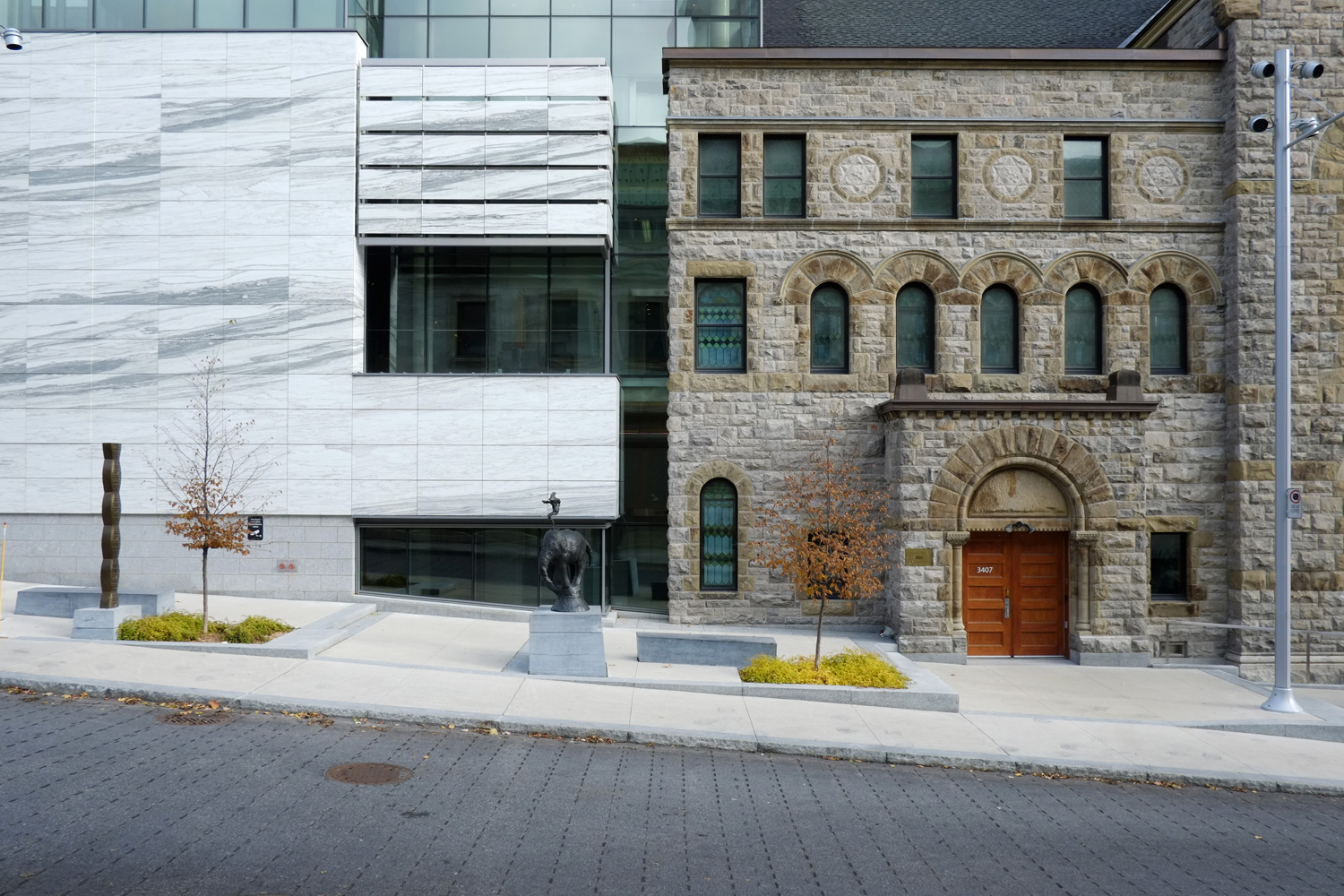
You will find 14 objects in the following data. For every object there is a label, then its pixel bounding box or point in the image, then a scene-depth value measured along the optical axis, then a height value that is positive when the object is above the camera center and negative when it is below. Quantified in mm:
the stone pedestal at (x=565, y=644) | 14328 -2855
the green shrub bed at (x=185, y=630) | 15141 -2865
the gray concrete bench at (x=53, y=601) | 17500 -2739
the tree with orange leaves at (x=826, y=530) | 15352 -1295
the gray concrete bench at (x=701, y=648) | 15391 -3126
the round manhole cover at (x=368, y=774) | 9617 -3335
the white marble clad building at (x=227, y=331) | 20516 +2824
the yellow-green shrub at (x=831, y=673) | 14016 -3241
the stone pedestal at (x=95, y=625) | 15375 -2789
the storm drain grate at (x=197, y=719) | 11391 -3247
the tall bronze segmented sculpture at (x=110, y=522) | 15961 -1152
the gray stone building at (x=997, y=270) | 19312 +4134
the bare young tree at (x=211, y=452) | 20297 +136
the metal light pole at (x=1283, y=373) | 14602 +1480
